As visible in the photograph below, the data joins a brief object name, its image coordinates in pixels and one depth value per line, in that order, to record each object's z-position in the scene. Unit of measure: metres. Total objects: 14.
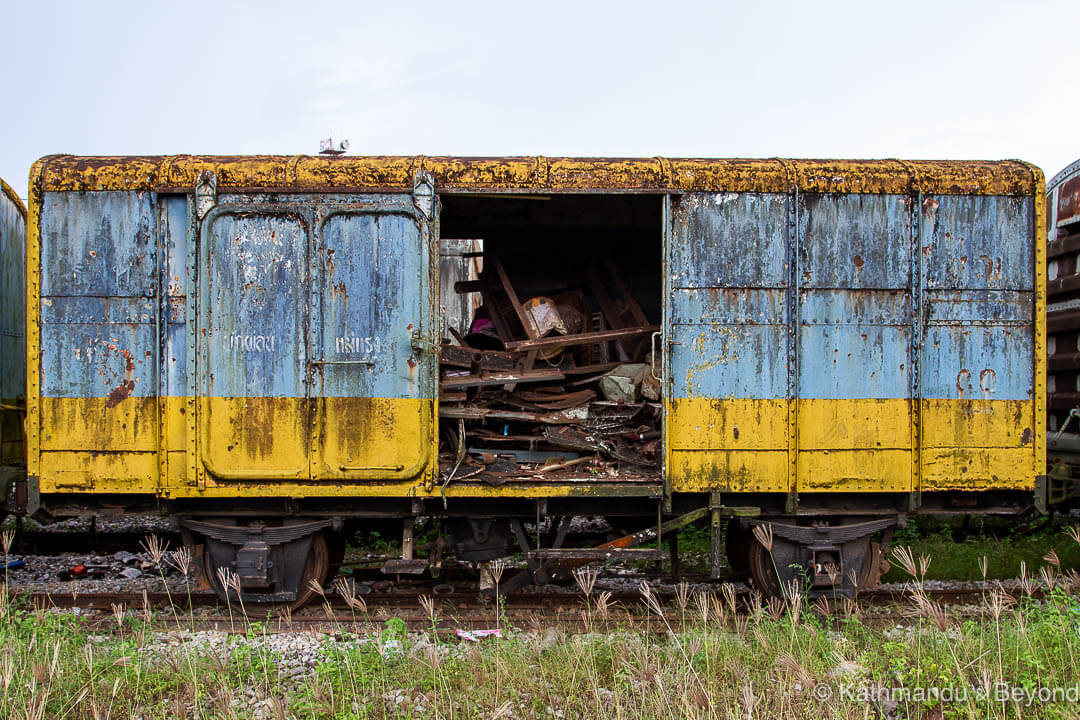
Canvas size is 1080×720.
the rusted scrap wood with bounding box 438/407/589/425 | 5.80
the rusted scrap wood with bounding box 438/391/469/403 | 6.01
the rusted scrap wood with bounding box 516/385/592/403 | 6.42
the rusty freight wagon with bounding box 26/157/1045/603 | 5.16
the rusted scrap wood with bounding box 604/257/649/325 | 6.96
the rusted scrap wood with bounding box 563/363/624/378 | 6.68
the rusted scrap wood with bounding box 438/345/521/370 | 6.30
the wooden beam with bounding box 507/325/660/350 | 6.39
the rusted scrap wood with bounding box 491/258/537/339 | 6.70
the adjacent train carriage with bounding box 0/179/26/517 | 5.90
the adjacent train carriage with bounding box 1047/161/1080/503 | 6.62
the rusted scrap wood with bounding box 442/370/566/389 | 5.98
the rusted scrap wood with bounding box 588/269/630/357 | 7.15
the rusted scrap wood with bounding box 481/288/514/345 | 7.04
